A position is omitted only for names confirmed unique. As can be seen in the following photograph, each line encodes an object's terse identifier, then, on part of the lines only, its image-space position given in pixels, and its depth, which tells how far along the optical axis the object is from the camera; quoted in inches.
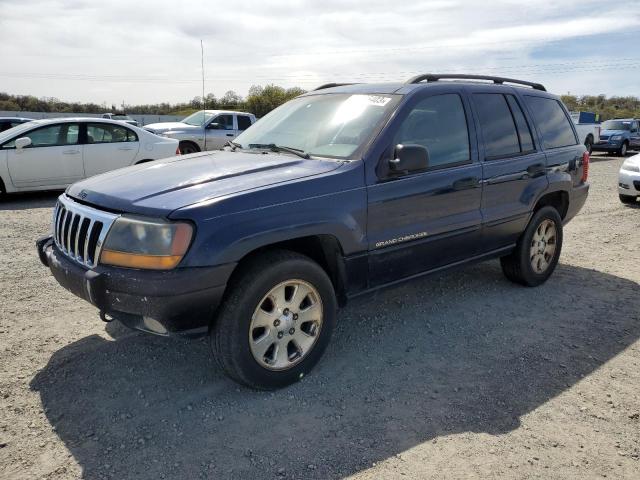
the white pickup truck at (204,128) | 585.0
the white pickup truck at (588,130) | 864.9
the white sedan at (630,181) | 379.9
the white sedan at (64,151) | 366.6
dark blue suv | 111.2
